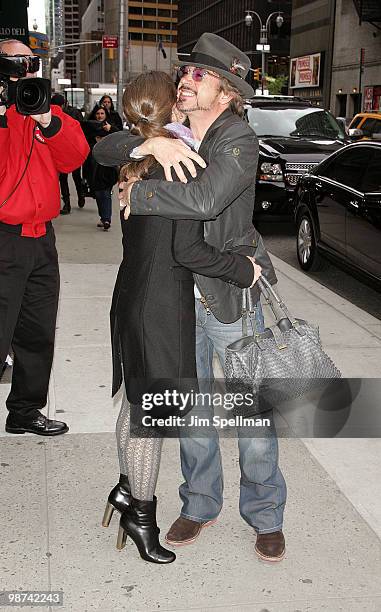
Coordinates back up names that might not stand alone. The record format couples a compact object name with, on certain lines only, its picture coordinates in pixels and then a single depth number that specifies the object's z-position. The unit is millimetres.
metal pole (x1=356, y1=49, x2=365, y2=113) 38047
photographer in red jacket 3797
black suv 11289
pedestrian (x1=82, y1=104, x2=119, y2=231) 10781
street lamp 47000
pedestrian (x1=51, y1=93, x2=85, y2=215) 13032
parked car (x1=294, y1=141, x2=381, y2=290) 7520
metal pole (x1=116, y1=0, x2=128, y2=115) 33000
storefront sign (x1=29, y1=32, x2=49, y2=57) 15928
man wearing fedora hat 2650
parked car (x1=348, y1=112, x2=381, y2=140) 19814
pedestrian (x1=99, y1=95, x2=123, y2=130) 12953
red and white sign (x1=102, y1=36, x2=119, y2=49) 49881
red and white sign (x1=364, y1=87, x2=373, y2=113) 48062
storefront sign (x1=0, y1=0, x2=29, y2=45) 10000
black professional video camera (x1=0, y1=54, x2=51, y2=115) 3541
